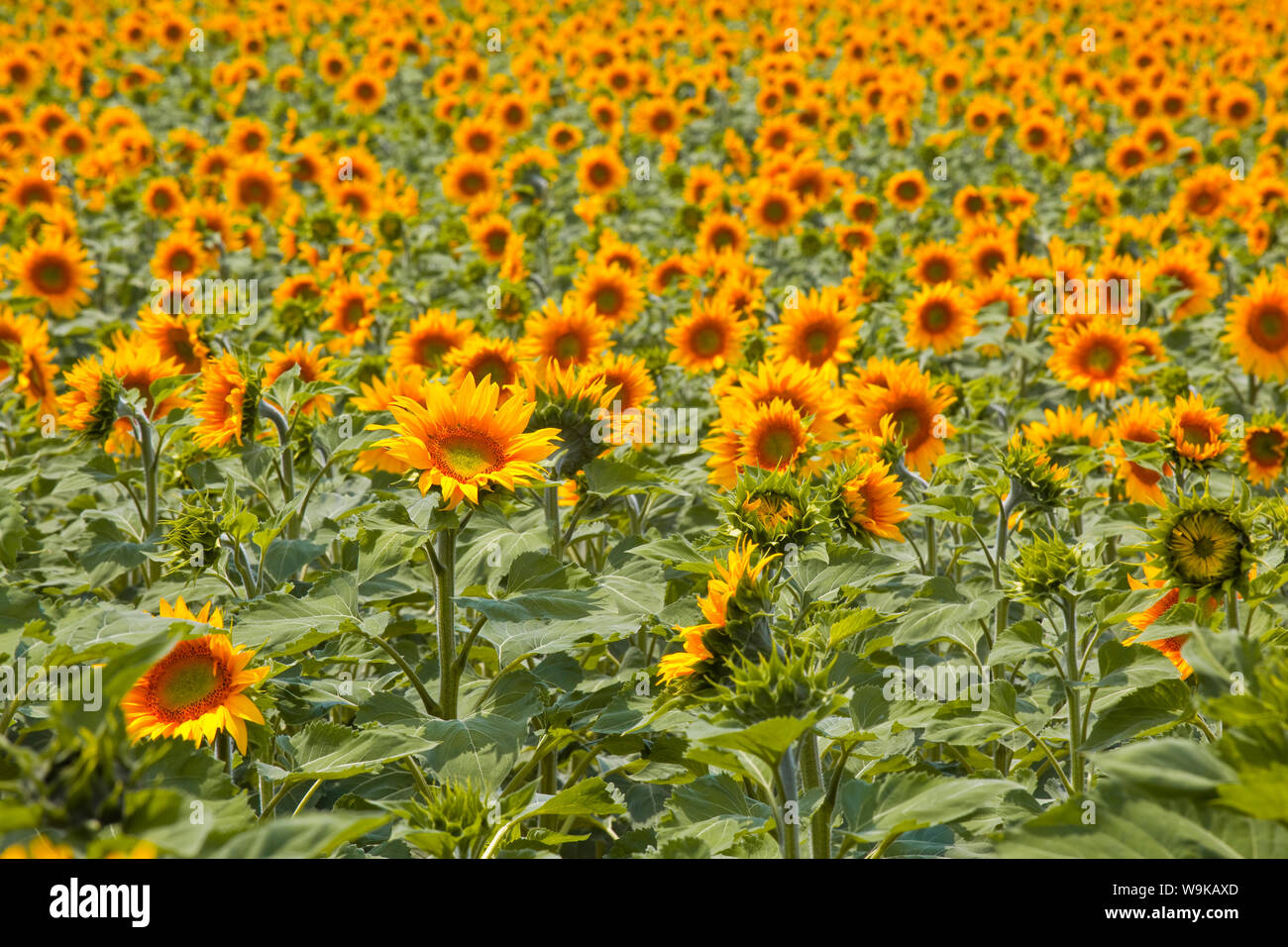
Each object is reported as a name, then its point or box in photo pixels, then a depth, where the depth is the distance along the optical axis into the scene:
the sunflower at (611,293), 6.03
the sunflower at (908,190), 8.55
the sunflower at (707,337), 5.41
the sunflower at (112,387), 3.42
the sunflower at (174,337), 4.62
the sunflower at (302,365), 4.12
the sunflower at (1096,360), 4.94
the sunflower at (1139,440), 3.85
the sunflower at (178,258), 6.54
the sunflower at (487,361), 3.90
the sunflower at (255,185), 8.35
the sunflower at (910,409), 4.01
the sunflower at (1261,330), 5.18
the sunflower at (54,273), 6.23
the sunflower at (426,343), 4.69
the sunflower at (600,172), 9.06
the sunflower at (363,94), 11.42
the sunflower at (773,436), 3.38
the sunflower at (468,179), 8.82
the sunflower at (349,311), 5.86
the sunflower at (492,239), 7.44
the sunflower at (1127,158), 9.59
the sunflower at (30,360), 4.38
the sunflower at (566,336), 4.72
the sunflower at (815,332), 5.15
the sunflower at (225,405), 3.43
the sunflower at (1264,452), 4.01
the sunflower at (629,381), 3.99
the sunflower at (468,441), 2.31
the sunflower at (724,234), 7.25
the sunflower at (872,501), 2.94
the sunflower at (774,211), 7.94
